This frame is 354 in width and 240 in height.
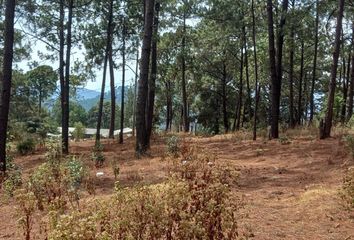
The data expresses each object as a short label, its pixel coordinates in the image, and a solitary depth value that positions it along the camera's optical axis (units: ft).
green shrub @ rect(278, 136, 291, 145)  44.88
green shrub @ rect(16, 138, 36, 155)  57.21
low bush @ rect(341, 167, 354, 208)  17.85
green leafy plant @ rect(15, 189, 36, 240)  14.32
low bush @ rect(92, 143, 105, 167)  37.44
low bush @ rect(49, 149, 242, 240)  10.64
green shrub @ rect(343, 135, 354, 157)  30.68
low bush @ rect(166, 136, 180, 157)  37.79
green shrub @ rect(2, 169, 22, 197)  23.57
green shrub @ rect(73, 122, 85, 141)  102.35
